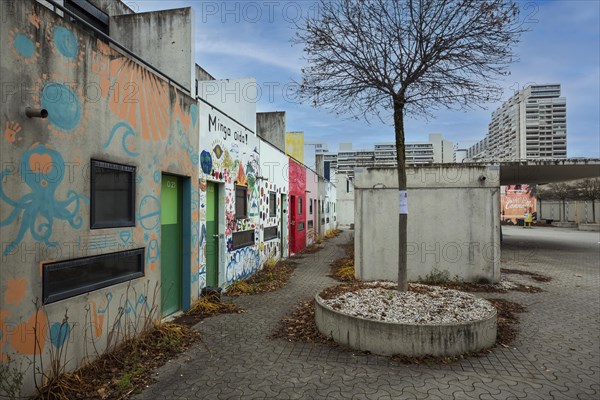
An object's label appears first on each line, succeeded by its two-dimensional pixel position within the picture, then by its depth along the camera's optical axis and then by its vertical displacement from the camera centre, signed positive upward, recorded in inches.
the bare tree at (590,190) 1290.6 +38.5
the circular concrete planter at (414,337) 179.2 -65.1
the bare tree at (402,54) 219.1 +87.9
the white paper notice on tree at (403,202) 229.0 -0.6
